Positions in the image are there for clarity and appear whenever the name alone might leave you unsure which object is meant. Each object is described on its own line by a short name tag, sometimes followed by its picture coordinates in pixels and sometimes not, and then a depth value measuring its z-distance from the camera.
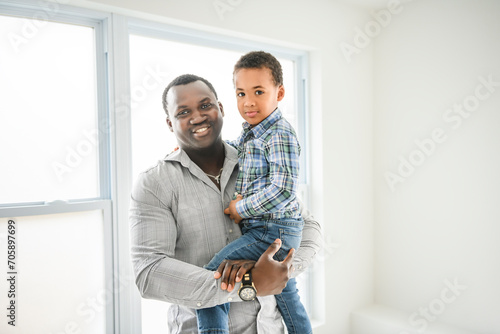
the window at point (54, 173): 1.73
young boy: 1.46
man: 1.34
